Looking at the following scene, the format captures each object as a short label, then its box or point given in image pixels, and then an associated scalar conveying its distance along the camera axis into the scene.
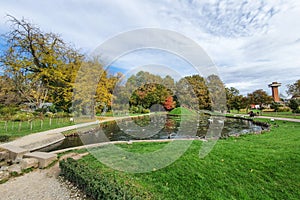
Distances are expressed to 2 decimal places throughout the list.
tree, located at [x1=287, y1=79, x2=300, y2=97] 22.90
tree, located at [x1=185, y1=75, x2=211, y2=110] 21.47
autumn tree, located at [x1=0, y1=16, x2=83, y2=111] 12.98
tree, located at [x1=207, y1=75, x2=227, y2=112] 21.17
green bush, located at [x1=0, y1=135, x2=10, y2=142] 5.66
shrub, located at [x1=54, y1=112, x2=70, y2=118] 12.98
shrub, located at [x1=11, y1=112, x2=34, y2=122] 9.25
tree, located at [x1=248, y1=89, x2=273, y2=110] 20.03
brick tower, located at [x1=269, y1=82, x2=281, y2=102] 30.10
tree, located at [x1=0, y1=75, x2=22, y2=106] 15.81
